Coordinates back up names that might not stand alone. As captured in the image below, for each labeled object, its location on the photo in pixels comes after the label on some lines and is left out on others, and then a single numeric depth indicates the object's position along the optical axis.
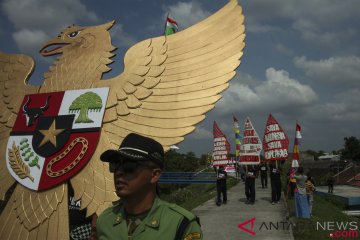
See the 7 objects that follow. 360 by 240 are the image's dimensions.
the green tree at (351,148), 53.50
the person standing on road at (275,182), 10.31
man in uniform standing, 1.72
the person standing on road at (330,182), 20.38
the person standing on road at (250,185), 10.64
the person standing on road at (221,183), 10.53
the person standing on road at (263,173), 14.97
